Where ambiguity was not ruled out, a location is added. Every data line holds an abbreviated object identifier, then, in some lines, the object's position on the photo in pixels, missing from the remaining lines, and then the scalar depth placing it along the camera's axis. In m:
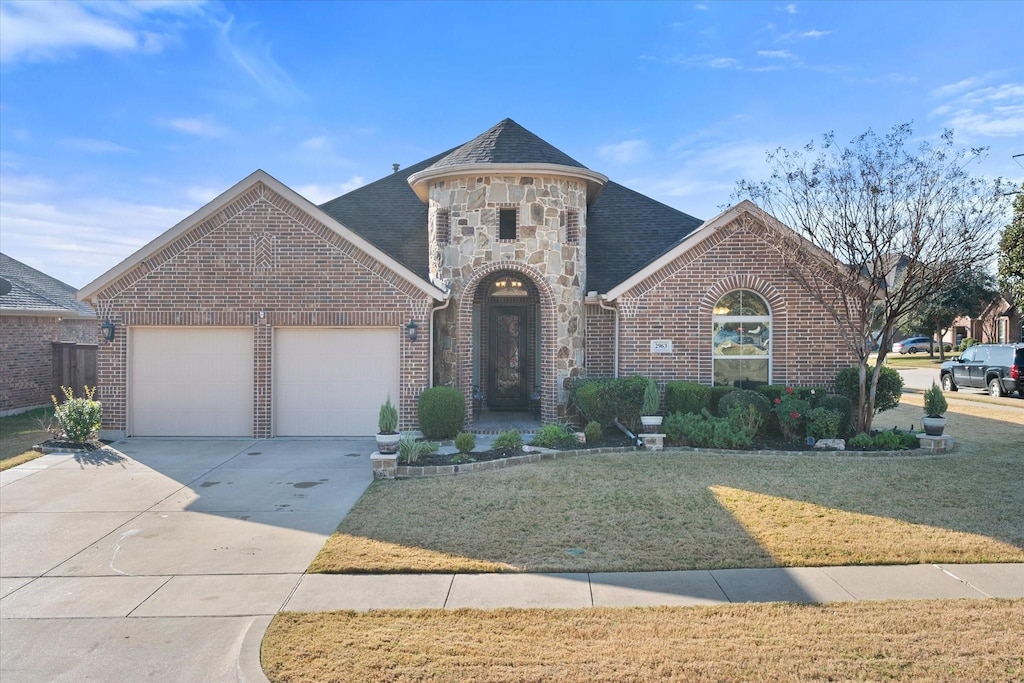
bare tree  12.55
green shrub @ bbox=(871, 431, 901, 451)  12.62
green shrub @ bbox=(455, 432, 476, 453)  11.88
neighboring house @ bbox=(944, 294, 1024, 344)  41.88
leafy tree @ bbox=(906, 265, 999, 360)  40.06
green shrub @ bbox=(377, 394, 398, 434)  10.88
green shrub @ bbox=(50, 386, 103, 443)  13.12
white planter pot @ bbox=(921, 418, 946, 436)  12.58
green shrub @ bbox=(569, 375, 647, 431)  13.59
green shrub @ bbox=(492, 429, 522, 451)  12.27
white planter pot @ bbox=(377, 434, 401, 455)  10.74
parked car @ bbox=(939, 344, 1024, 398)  23.39
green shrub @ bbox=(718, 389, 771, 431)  13.32
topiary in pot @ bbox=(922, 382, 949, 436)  12.59
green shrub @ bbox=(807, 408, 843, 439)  12.80
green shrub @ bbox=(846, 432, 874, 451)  12.66
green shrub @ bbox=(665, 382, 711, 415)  13.83
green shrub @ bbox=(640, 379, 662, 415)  12.96
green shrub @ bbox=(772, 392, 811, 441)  13.05
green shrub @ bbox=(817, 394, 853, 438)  13.36
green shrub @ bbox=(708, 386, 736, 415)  13.99
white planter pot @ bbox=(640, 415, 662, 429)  12.91
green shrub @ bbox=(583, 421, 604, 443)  13.10
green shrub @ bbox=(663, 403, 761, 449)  12.68
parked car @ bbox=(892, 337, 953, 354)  56.66
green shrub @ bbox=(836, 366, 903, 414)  14.20
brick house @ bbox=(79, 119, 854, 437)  14.35
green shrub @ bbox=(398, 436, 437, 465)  11.26
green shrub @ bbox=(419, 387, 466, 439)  13.65
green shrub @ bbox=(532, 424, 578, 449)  12.59
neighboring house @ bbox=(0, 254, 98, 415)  18.91
